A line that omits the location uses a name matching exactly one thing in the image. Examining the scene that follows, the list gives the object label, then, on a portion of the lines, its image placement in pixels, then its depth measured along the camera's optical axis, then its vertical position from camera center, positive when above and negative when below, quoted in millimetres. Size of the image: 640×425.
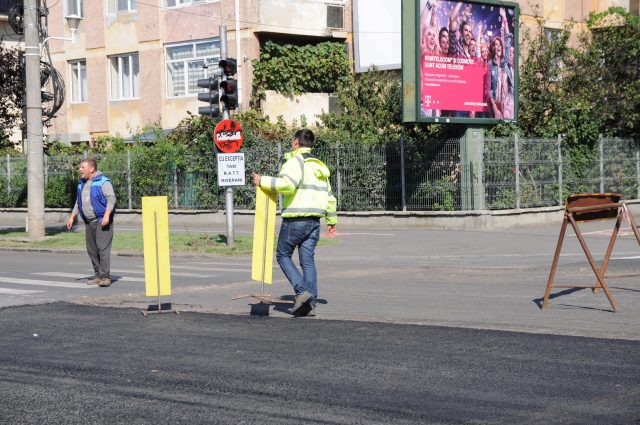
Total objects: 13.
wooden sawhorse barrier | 11312 -426
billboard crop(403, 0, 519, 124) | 24859 +2650
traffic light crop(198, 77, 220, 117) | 21156 +1600
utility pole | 24609 +1417
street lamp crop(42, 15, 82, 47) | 32316 +4711
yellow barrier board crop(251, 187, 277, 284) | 12562 -718
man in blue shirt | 15242 -515
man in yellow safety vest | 11289 -371
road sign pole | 21523 -496
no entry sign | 21281 +785
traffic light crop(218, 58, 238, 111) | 21047 +1767
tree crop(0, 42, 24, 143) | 33125 +2925
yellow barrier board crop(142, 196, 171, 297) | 12070 -753
